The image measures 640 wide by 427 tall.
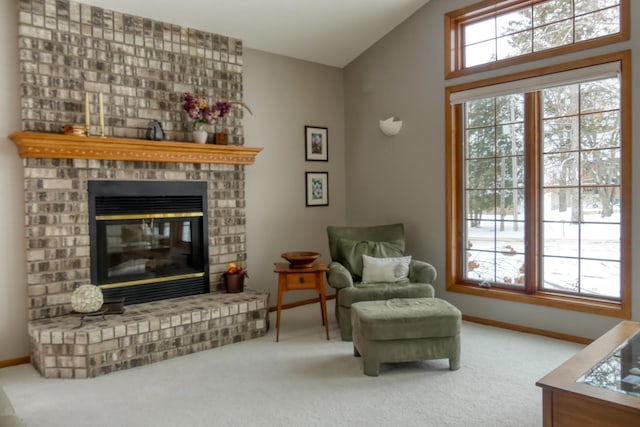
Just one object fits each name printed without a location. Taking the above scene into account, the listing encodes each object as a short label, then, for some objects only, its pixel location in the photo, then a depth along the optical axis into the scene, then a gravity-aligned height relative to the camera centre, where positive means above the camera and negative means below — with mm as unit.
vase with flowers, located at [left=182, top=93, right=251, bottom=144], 4102 +876
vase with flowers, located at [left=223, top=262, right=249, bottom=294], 4328 -669
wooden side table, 3965 -632
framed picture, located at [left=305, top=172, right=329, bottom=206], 5359 +220
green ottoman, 3131 -890
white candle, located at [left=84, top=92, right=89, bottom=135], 3605 +781
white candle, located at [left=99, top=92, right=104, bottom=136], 3614 +708
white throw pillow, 4312 -604
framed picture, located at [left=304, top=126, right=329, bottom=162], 5324 +743
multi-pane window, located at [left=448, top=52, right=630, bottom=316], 3658 +173
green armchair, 3992 -591
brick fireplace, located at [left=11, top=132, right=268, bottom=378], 3232 -583
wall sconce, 4980 +872
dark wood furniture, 1774 -796
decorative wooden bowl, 4059 -468
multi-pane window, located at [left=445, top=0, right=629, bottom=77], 3650 +1532
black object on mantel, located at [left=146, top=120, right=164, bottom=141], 3912 +659
